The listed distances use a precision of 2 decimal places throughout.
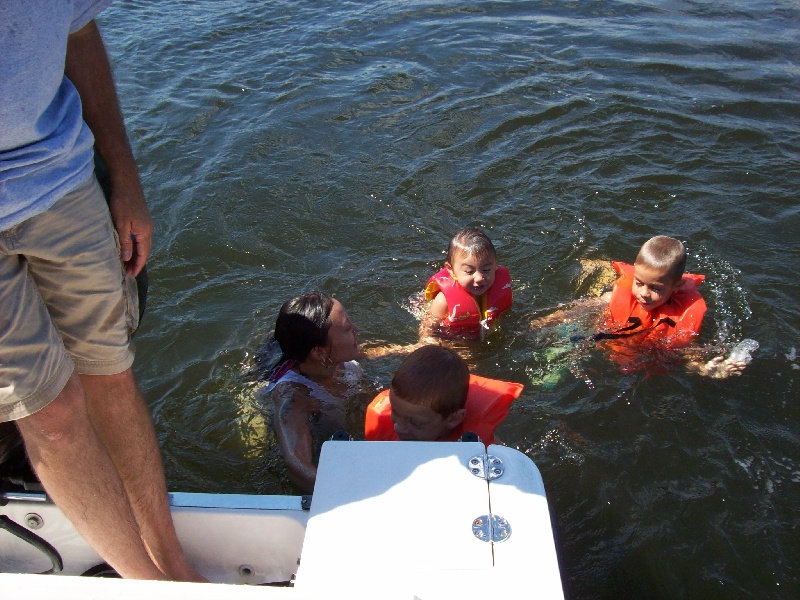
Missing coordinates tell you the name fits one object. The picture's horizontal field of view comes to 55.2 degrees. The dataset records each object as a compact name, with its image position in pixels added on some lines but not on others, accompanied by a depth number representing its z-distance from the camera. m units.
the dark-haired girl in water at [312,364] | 3.85
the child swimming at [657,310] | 4.40
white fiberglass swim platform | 1.73
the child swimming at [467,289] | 4.60
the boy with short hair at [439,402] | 3.17
